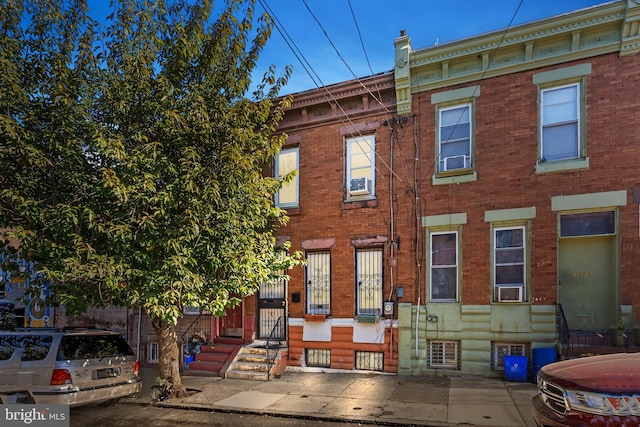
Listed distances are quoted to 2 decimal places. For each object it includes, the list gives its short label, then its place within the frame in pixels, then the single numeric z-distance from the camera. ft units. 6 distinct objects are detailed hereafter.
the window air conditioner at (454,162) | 35.27
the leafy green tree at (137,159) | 24.89
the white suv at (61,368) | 24.75
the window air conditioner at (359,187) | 38.24
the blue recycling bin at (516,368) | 30.81
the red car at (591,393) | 13.14
